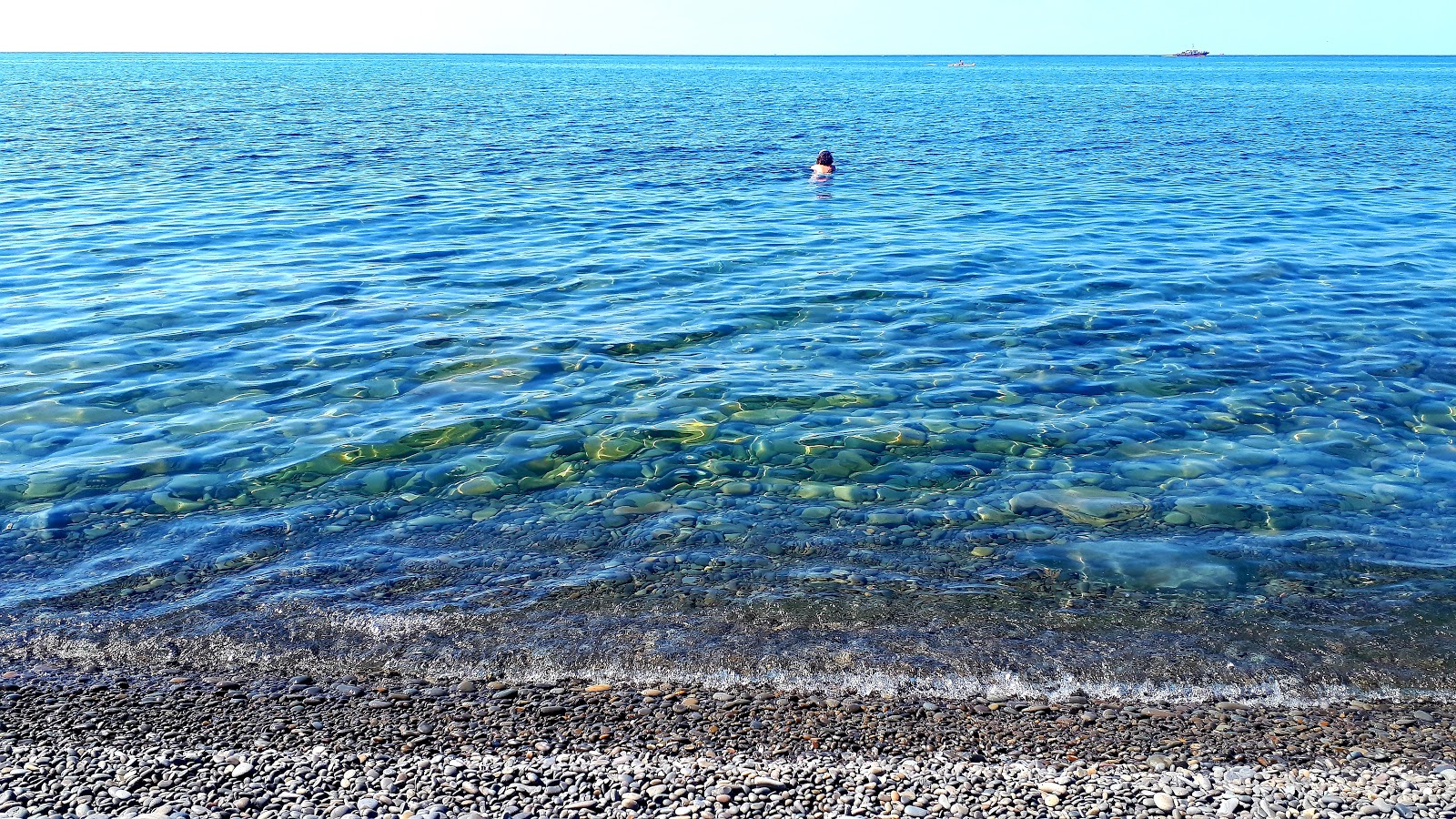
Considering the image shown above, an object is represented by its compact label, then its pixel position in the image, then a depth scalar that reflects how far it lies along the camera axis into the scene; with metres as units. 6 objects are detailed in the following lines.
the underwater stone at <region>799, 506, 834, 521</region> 9.37
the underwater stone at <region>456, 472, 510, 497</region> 9.87
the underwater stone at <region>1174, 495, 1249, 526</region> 9.19
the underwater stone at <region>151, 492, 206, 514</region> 9.43
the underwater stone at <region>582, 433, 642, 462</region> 10.63
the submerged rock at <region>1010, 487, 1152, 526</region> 9.29
